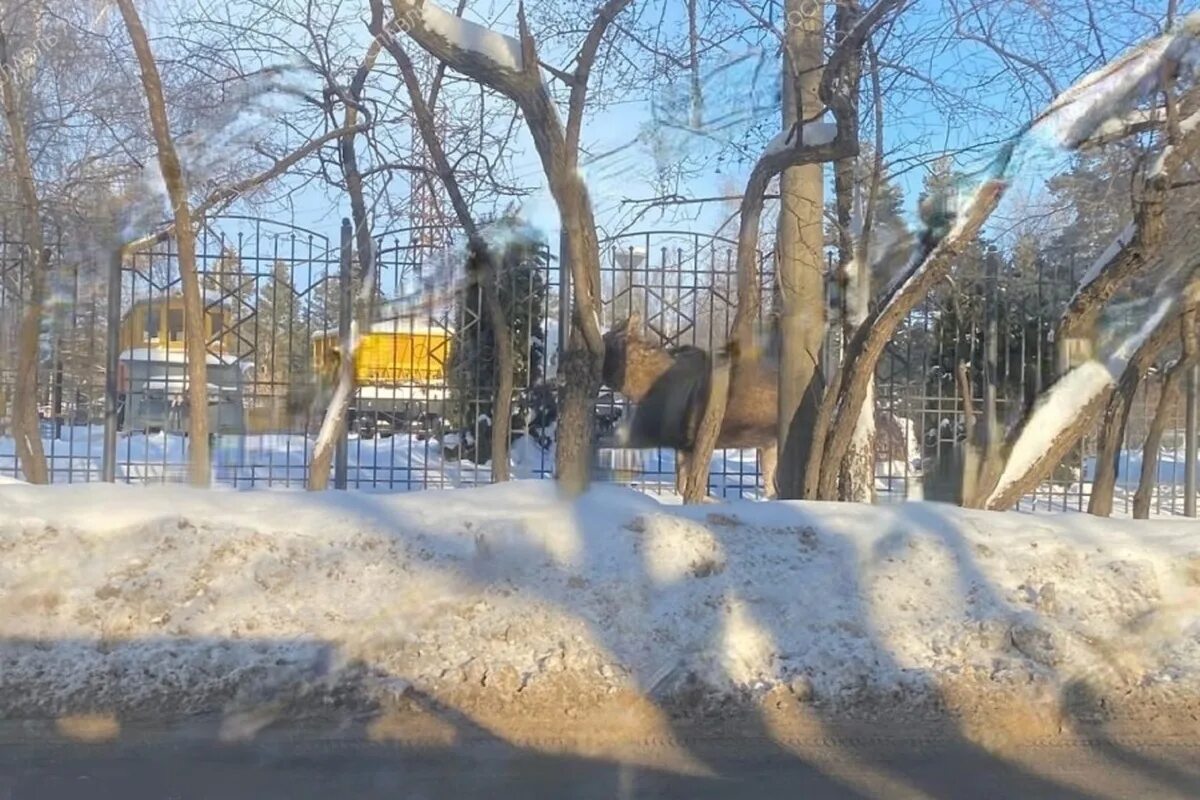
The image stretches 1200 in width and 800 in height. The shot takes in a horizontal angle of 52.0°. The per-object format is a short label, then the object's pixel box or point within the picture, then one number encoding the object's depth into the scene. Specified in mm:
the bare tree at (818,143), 8391
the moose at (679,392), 11172
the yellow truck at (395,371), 12250
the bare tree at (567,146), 8742
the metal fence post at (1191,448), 12445
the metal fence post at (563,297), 11023
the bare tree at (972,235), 8391
